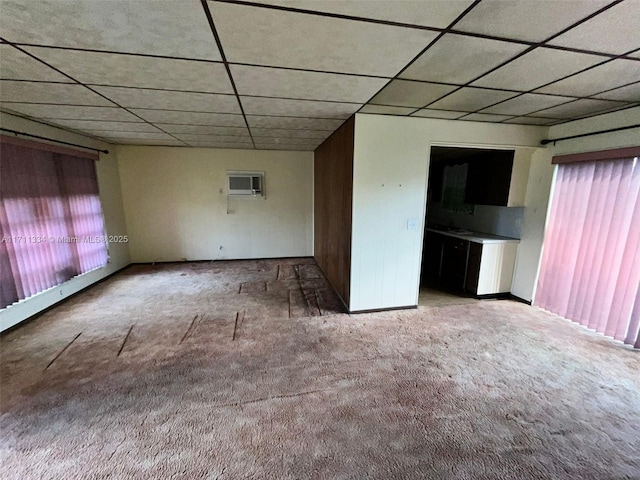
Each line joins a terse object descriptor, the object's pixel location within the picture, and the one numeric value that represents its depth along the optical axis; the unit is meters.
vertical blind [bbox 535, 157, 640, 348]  2.64
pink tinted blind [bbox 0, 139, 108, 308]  2.83
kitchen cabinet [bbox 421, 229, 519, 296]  3.78
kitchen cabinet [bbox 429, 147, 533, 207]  3.62
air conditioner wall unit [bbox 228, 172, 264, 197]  5.47
